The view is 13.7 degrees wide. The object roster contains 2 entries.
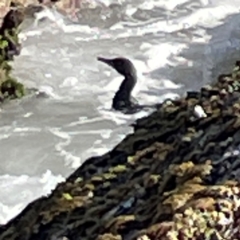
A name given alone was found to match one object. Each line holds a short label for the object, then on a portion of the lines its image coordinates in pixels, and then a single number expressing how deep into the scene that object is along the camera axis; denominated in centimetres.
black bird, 1109
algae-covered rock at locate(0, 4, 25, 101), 1155
